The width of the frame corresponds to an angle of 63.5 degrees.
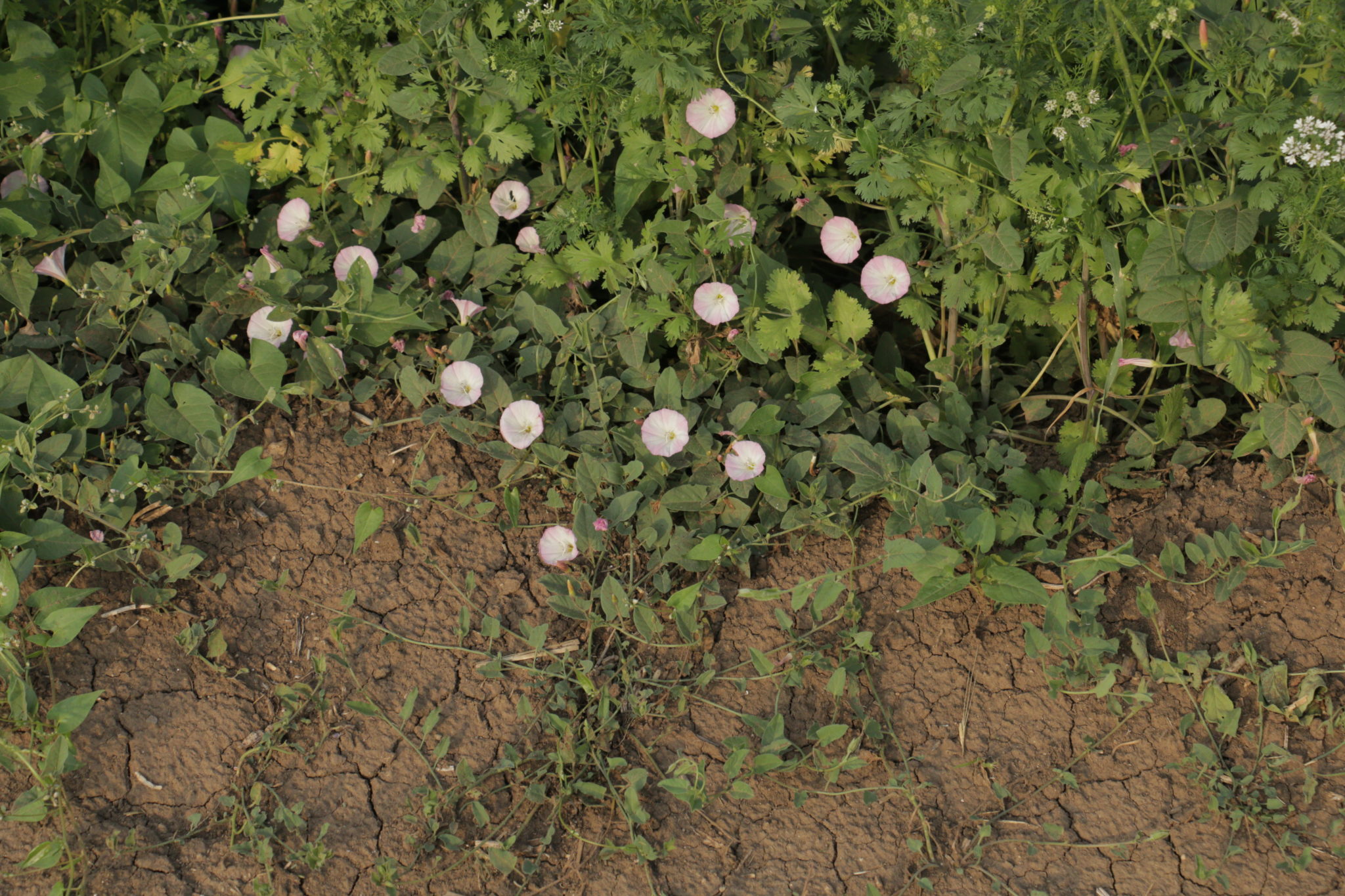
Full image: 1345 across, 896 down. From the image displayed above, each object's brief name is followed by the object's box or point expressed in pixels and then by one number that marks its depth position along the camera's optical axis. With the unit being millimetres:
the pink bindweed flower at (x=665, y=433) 2410
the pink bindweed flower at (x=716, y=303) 2475
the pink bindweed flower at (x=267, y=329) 2588
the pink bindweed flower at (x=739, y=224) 2527
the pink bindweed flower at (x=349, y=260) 2666
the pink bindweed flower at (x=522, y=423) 2422
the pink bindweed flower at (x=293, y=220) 2775
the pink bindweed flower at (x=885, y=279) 2504
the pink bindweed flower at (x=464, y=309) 2619
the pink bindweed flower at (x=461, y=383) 2477
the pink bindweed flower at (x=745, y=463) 2350
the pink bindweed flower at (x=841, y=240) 2574
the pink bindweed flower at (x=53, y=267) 2602
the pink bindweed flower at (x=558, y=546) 2342
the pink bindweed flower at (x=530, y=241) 2723
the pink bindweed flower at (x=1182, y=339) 2379
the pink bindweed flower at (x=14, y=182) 2750
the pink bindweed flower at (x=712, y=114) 2488
